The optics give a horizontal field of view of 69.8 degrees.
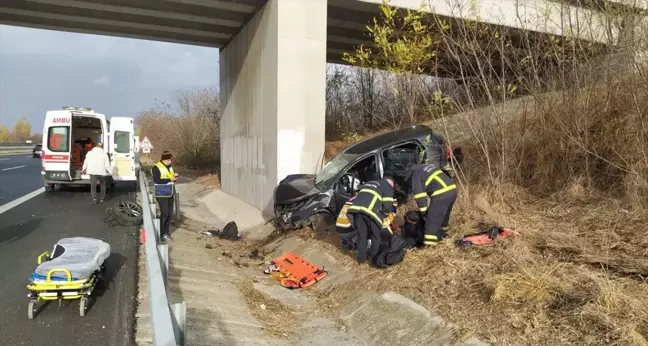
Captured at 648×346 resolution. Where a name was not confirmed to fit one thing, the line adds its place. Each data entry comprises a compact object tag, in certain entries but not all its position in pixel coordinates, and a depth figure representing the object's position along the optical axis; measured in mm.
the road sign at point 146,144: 25141
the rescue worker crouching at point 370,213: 6211
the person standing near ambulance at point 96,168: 12570
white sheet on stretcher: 4855
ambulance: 13680
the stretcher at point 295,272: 6887
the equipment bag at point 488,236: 5777
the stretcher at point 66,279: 4785
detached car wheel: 9469
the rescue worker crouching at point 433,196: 6223
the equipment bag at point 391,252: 6160
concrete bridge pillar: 11195
